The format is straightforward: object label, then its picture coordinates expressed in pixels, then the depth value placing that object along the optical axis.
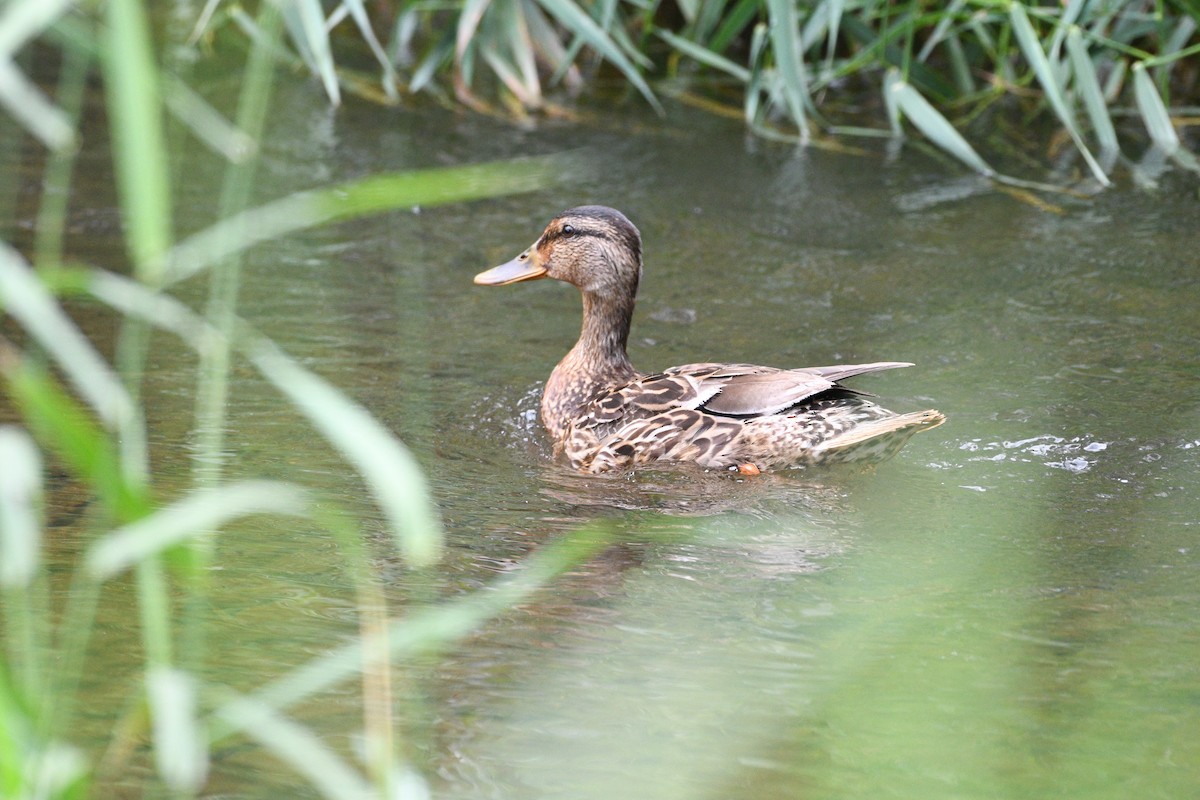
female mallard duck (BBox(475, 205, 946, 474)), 11.60
